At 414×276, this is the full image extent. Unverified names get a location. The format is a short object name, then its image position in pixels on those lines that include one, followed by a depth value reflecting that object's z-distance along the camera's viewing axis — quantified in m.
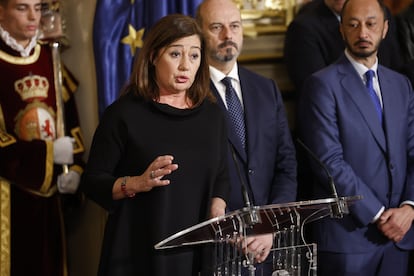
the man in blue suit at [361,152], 7.48
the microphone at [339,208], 5.27
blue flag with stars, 8.33
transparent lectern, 5.04
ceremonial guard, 7.67
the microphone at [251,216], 4.86
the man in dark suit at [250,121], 6.98
